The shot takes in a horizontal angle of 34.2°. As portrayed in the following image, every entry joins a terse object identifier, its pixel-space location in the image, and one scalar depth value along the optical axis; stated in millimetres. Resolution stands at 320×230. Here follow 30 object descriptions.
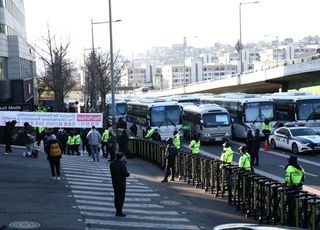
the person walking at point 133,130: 35938
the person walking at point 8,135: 24141
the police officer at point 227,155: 17625
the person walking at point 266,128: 31867
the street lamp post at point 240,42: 59656
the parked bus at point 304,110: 33562
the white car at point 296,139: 27188
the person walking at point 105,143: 27969
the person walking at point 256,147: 23609
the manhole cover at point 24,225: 11453
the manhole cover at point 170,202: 15438
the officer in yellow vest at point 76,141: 28953
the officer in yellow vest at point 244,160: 16266
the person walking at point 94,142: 24891
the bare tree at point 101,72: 58450
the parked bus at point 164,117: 35531
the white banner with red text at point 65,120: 30328
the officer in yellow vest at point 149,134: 30812
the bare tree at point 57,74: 51062
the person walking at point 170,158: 18984
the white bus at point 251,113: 34375
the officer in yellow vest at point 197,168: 18469
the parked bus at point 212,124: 33844
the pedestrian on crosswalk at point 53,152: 17234
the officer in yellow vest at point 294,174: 13234
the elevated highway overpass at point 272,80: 50569
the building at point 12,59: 44625
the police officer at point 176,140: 23984
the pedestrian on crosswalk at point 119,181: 13070
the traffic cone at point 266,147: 29817
